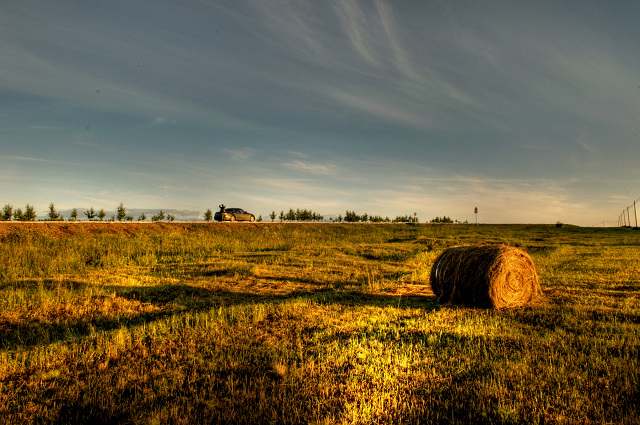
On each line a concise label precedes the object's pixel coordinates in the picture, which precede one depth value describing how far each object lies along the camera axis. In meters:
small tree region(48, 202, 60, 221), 35.21
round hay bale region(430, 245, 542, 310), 10.50
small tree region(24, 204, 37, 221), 35.00
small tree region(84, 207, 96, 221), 37.09
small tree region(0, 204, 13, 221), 34.12
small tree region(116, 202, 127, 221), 42.41
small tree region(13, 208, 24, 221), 34.79
